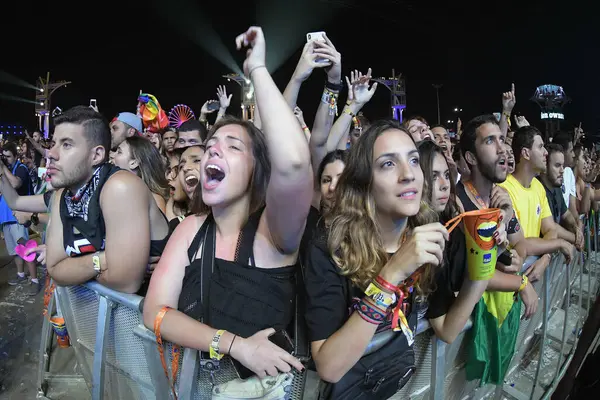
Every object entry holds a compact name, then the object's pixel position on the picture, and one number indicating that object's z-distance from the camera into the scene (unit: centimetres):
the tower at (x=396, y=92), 3288
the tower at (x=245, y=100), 2423
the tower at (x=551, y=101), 2064
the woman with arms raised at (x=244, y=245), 127
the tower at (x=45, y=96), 2542
